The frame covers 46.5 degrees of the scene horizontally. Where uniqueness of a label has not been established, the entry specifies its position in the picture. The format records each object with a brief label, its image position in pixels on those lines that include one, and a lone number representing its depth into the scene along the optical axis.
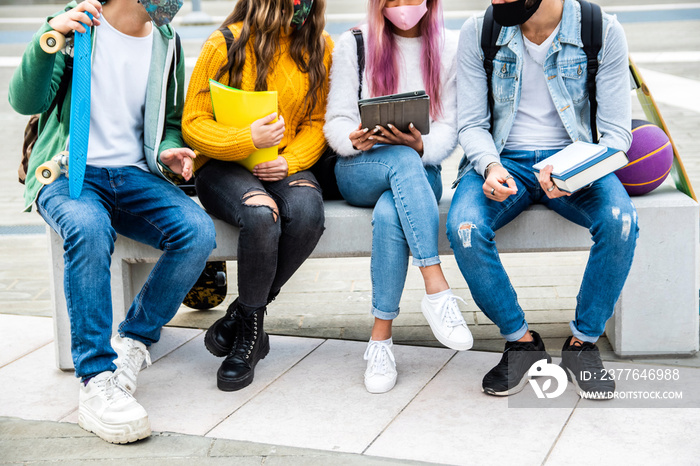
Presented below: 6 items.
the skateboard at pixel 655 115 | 3.24
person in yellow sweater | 2.99
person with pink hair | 2.93
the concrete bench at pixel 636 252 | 3.16
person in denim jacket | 2.85
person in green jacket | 2.70
